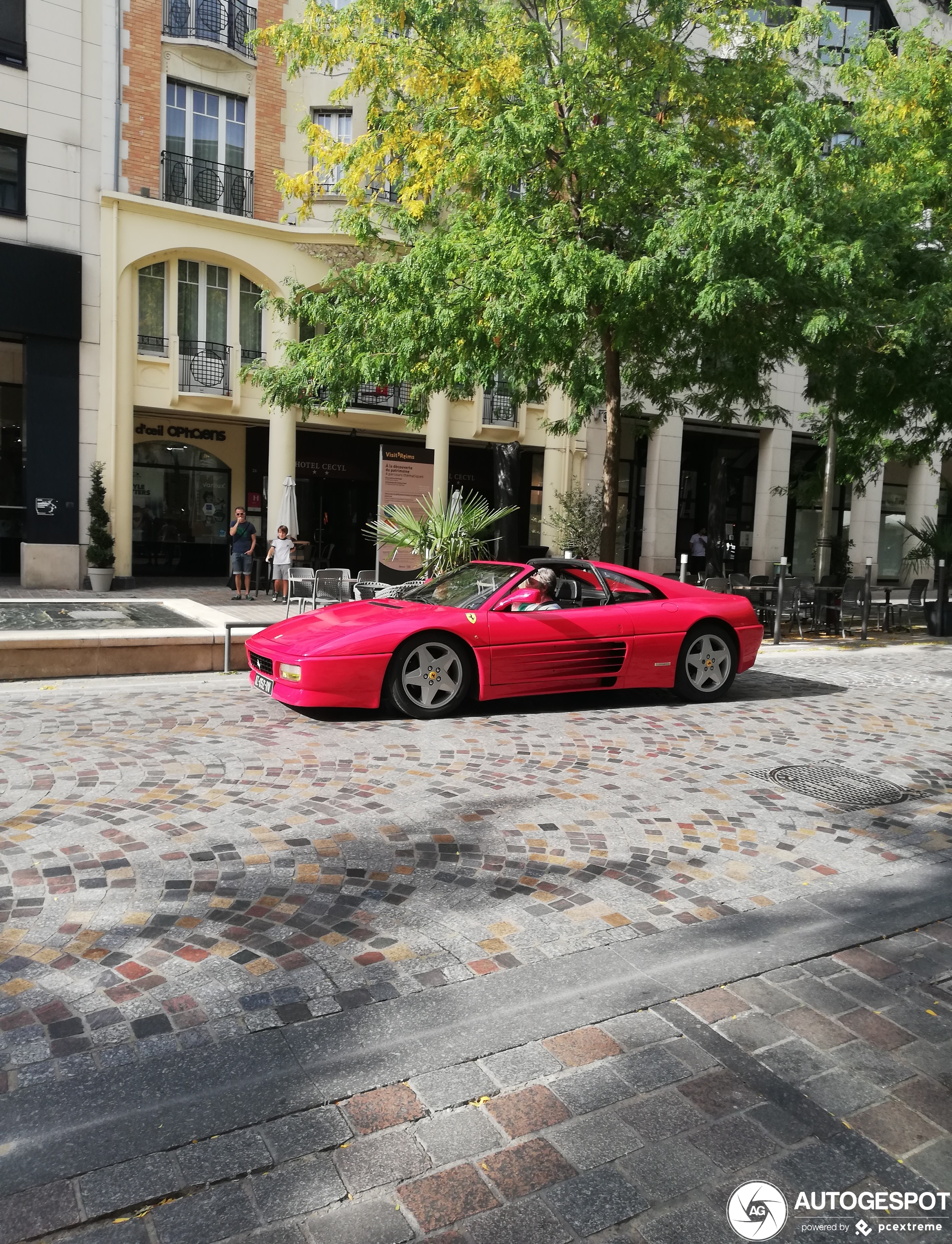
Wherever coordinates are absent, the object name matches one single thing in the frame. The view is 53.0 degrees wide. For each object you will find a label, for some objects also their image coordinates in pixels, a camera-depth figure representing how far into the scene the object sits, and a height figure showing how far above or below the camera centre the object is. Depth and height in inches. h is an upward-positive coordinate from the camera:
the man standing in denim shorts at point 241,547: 735.1 -30.5
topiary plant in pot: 767.1 -34.6
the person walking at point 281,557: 699.4 -36.6
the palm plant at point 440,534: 510.6 -9.6
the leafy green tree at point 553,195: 463.5 +174.3
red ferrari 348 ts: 297.3 -40.9
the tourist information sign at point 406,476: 616.7 +25.1
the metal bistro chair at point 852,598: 624.4 -41.8
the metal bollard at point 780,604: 565.9 -42.9
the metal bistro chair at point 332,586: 492.7 -38.7
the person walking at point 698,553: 1033.5 -26.6
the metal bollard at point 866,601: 617.1 -42.6
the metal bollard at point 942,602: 657.0 -42.9
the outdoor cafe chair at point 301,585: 507.5 -39.7
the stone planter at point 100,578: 766.5 -62.1
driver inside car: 324.5 -23.1
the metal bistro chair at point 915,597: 700.0 -43.9
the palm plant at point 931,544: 651.5 -3.6
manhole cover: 230.7 -63.6
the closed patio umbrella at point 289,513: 739.4 -2.7
